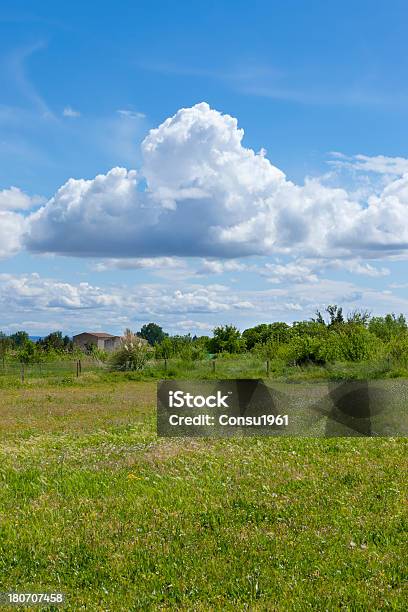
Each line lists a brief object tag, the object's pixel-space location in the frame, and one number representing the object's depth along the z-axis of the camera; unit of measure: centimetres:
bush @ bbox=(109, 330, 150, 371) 4347
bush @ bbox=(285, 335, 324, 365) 4178
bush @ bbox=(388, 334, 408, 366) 3566
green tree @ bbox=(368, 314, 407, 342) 5776
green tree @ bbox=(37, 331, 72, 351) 6715
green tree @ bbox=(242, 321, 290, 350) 6843
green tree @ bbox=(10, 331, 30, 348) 7120
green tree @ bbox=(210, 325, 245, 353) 6769
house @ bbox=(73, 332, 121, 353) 12412
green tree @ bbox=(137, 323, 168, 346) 10900
